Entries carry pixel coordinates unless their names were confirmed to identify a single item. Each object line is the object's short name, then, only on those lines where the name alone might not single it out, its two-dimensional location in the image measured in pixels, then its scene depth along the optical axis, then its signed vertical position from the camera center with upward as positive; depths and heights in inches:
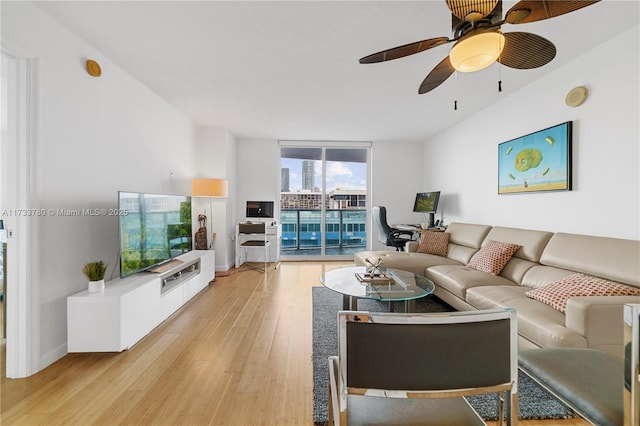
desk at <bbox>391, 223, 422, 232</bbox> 187.5 -10.3
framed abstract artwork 107.0 +21.8
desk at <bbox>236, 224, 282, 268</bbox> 210.3 -26.9
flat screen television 98.1 -7.3
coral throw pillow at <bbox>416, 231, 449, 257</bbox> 161.2 -17.6
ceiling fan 52.2 +38.0
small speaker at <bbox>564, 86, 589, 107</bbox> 99.0 +41.8
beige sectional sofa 65.9 -23.8
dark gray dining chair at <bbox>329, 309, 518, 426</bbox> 30.0 -15.2
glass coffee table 86.6 -25.0
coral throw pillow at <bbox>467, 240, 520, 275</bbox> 116.8 -18.4
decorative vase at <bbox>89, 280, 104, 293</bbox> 86.7 -23.1
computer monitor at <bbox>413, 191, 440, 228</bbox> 193.0 +6.6
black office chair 188.7 -13.8
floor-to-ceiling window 237.9 +11.8
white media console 83.6 -32.2
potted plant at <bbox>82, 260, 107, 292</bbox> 87.0 -20.0
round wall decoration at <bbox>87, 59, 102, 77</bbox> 93.6 +47.5
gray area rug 62.2 -43.7
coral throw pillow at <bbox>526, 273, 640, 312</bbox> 73.7 -20.7
